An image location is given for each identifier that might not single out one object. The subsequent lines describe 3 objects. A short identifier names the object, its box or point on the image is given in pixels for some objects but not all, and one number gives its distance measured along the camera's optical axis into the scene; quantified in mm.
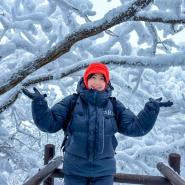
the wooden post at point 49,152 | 1970
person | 1463
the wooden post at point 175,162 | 1912
